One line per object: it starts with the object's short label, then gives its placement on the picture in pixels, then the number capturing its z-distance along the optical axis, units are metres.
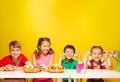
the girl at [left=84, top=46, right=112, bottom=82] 3.42
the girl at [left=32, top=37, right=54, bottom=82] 3.50
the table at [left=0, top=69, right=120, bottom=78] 2.59
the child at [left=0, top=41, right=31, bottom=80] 3.30
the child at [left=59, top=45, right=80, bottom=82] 3.52
